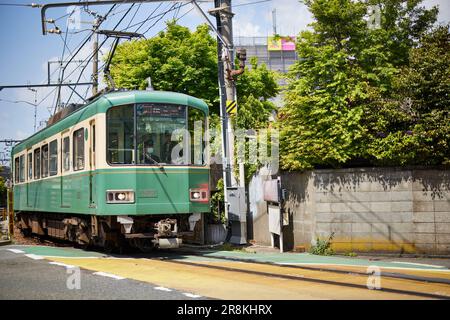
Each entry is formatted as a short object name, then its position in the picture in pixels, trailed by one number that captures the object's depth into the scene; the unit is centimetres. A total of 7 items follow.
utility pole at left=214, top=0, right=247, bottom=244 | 1527
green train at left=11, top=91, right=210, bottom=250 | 1188
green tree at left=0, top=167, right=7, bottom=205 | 5806
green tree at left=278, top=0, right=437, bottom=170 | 1385
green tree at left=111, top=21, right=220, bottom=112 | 2152
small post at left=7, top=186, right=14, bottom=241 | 2310
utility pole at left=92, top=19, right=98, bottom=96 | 2426
